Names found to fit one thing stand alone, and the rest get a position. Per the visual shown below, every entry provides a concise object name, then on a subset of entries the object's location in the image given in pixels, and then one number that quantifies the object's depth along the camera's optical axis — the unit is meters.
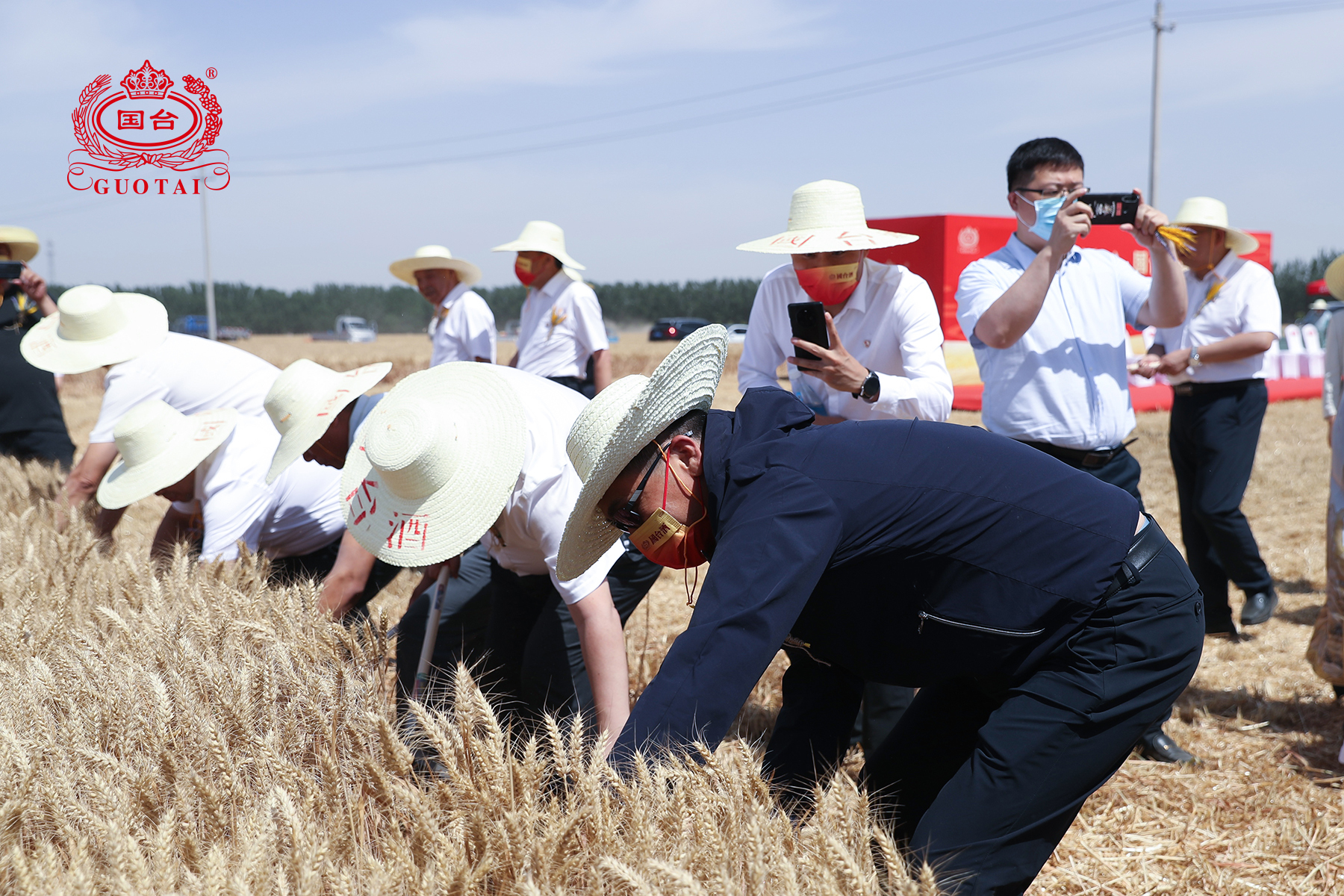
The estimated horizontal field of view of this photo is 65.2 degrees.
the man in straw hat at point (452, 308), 7.16
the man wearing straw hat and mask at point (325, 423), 3.14
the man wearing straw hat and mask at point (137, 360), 4.74
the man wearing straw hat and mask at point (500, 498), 2.56
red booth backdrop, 11.71
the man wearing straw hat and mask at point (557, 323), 6.56
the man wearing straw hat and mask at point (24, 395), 5.82
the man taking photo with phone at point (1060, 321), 3.42
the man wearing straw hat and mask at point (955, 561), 1.75
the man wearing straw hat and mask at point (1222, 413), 4.61
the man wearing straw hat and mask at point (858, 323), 3.22
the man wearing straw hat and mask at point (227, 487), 3.65
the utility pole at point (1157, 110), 24.12
